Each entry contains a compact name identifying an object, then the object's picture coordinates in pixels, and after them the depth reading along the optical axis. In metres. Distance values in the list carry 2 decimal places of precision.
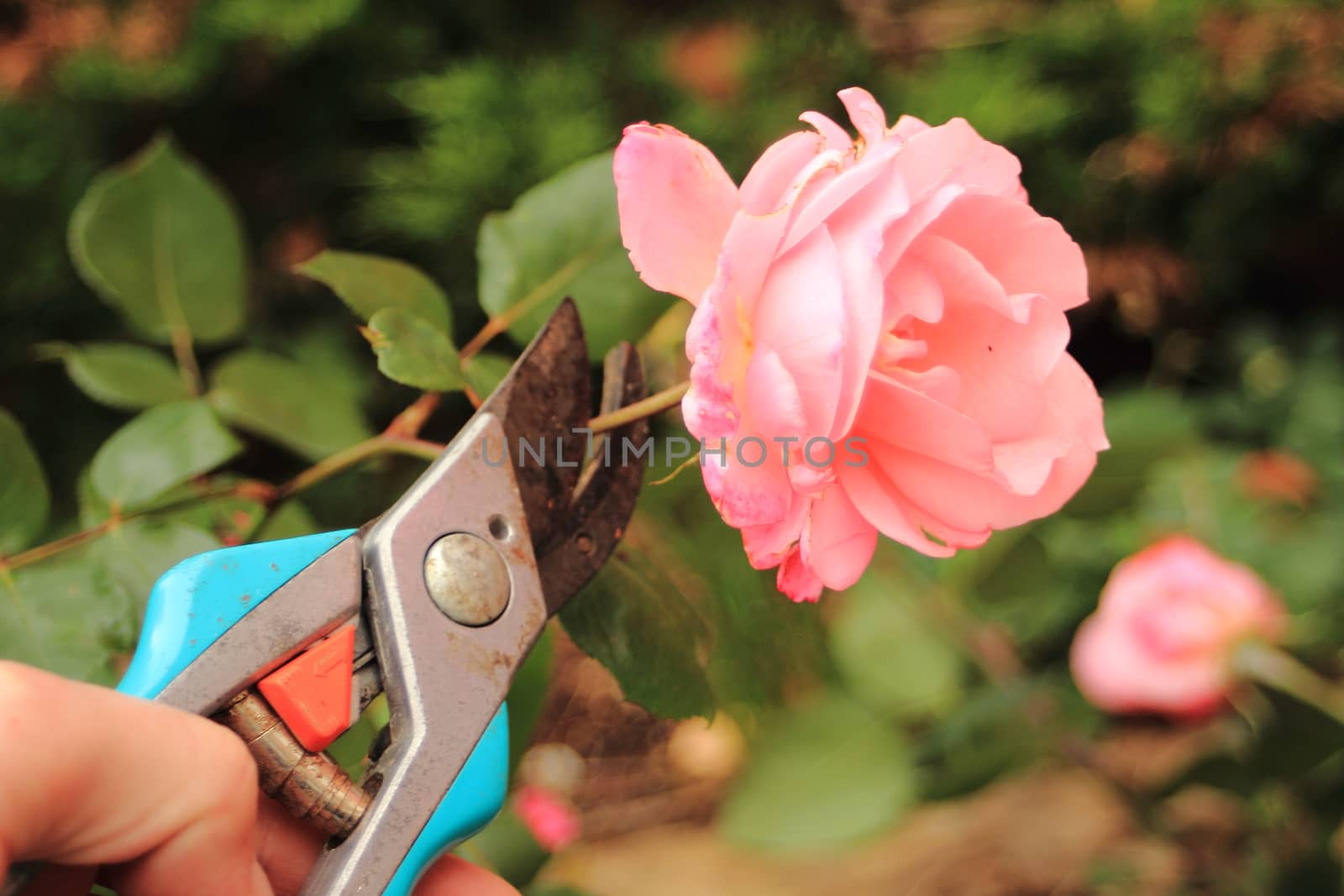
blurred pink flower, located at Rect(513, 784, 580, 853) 0.66
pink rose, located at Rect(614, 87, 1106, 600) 0.28
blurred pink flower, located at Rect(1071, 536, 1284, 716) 0.77
